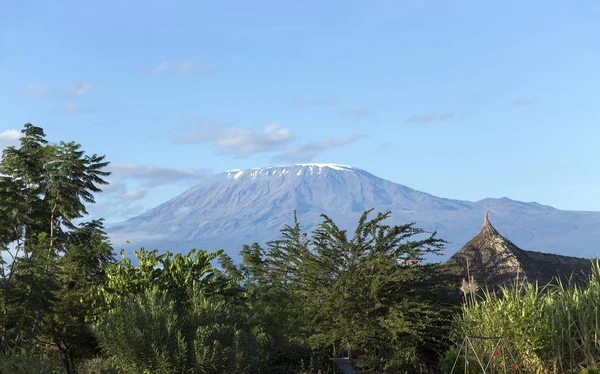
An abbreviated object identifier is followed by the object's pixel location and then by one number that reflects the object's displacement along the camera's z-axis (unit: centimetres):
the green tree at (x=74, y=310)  2012
